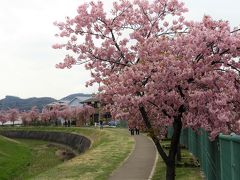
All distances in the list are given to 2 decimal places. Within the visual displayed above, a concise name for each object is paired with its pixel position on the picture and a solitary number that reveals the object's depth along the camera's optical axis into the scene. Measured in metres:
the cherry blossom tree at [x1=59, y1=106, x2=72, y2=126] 128.25
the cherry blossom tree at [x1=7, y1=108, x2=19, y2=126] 158.26
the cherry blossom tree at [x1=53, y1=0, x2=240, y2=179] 14.58
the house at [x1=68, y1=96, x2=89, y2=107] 156.00
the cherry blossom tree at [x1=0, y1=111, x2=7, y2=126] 157.76
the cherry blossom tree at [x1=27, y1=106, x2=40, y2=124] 145.88
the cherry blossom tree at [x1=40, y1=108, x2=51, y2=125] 135.75
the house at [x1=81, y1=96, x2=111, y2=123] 121.10
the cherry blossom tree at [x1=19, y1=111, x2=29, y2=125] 148.25
